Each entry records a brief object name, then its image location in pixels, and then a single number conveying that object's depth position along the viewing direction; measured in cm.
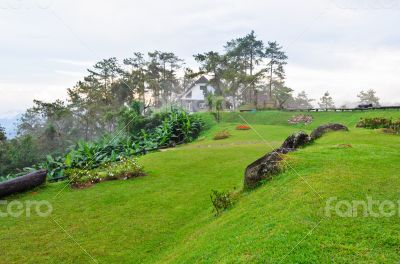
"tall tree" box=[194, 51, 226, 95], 4691
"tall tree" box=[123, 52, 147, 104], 5397
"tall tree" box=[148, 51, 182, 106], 5606
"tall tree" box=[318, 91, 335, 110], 7888
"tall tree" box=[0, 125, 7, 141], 3746
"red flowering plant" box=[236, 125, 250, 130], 3099
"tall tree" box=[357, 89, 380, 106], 7995
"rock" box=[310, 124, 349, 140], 1842
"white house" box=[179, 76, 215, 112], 6031
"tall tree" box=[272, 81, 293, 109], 5782
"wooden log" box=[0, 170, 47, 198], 1188
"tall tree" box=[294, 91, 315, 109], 10059
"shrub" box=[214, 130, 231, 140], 2745
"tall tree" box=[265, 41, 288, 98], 4817
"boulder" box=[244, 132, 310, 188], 913
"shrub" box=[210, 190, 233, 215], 866
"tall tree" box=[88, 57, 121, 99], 5369
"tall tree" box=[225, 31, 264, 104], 4988
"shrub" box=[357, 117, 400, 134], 1815
